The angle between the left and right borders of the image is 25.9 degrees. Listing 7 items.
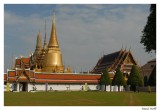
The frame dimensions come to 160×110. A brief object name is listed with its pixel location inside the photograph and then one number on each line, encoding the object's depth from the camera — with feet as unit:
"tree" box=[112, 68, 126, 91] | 162.20
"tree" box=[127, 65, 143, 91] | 157.79
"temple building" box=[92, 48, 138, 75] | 210.59
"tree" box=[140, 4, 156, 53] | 86.48
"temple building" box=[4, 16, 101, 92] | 168.48
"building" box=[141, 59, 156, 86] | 222.69
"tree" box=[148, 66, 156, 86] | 147.91
